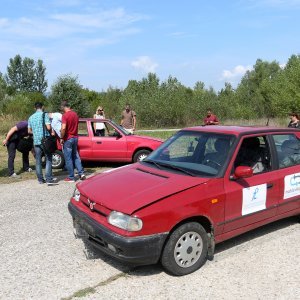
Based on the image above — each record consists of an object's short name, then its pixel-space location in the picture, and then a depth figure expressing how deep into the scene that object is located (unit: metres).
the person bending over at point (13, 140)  9.62
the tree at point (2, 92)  32.93
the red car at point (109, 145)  11.18
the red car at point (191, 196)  3.90
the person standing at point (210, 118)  17.12
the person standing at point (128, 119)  14.45
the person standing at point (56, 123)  10.00
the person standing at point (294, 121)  13.21
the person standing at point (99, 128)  11.30
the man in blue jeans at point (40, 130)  8.64
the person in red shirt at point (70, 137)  8.70
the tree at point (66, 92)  33.75
